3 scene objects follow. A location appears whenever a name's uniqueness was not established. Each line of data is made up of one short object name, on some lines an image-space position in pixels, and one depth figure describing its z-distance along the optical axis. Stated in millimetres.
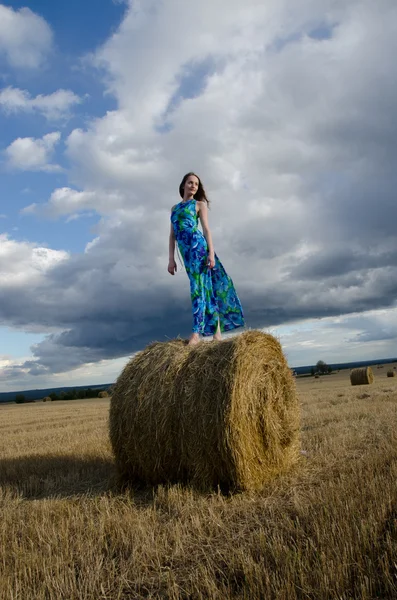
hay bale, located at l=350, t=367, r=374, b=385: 25406
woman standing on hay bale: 5945
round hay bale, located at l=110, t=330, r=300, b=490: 4840
